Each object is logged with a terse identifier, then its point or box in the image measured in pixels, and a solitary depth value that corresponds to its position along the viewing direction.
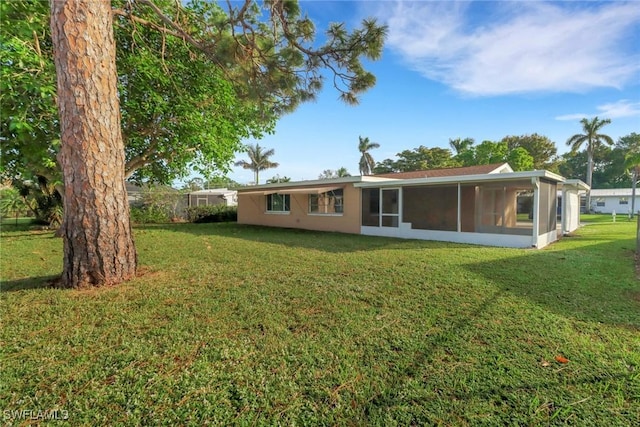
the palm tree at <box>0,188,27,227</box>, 15.75
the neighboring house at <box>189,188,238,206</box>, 30.18
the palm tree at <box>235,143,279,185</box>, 48.06
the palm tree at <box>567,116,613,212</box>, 38.25
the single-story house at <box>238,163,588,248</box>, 11.30
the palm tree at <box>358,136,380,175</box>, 47.41
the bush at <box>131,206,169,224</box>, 21.42
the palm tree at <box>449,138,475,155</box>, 39.07
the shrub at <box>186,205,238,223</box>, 23.75
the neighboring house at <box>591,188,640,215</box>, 37.94
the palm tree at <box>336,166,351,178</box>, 53.86
